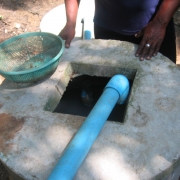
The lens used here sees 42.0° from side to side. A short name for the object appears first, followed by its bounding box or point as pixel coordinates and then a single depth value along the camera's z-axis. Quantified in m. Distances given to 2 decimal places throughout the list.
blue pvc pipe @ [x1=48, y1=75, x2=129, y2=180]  1.06
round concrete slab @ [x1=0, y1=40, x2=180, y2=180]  1.14
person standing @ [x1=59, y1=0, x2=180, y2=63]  1.70
